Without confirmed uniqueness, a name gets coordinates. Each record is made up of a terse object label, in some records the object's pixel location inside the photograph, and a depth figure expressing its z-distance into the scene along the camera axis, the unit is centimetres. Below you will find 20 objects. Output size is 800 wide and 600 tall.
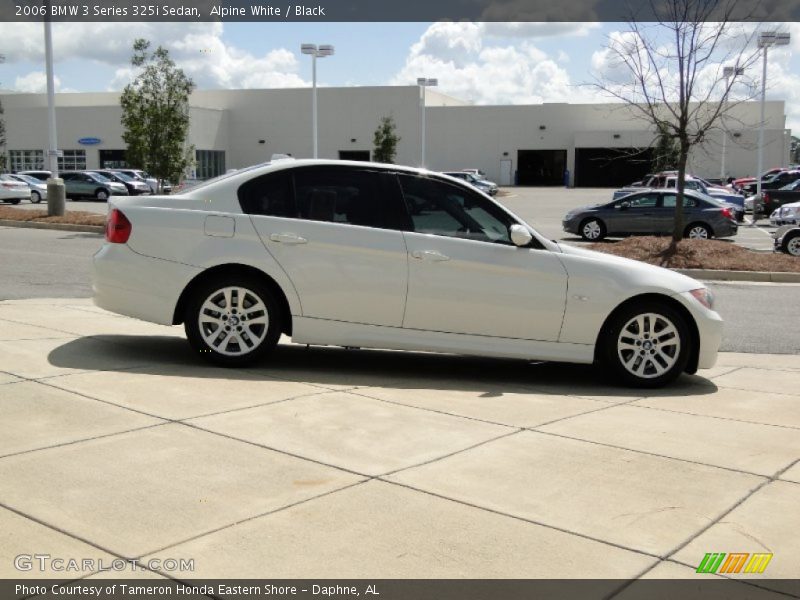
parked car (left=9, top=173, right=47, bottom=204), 4325
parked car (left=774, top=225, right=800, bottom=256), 2025
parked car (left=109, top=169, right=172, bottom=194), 4793
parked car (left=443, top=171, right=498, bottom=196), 5110
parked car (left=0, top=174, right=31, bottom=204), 3981
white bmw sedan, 700
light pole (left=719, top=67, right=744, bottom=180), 2030
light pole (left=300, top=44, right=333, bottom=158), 3941
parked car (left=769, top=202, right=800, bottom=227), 2416
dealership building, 7212
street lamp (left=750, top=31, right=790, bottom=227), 3636
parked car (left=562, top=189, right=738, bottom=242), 2378
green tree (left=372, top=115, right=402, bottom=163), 5906
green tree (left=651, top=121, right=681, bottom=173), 5038
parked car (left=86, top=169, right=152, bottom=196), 4659
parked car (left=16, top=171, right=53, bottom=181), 4768
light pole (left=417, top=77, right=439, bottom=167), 5909
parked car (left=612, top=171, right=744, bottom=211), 3372
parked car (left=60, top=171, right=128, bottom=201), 4547
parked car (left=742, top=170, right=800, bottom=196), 4294
